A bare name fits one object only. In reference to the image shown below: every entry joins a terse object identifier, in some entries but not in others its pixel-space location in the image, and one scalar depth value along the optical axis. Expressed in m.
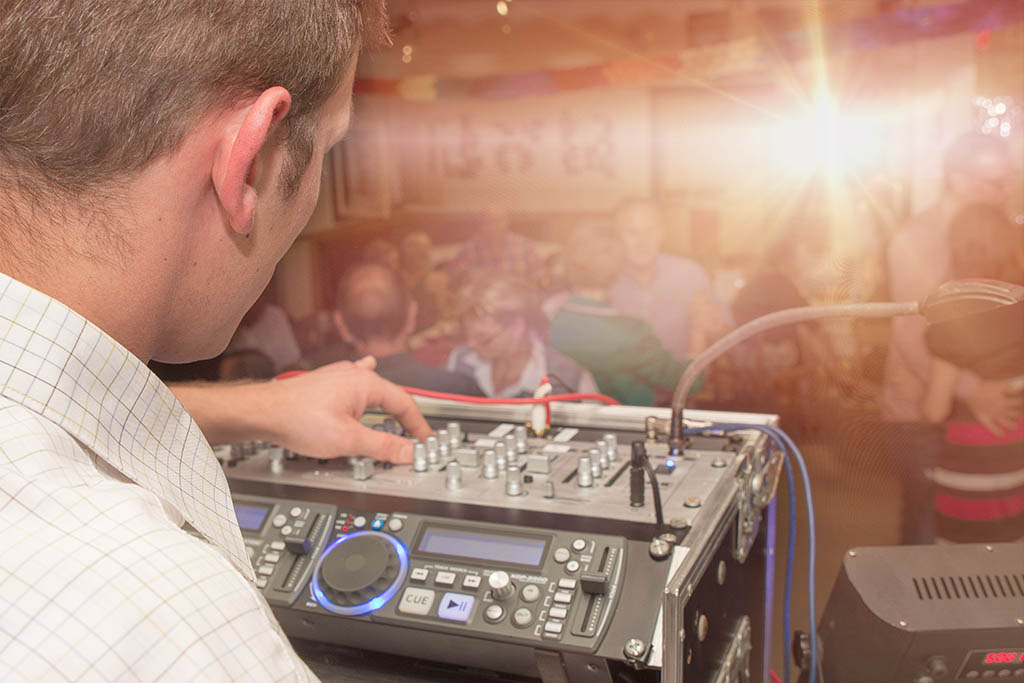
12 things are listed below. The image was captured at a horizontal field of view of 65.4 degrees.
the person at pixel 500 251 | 2.35
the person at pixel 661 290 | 2.16
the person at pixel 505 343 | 2.36
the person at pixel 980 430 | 1.83
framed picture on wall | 2.50
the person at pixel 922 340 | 1.83
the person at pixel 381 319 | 2.49
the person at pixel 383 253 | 2.52
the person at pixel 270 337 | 2.63
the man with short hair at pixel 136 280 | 0.37
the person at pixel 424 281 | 2.49
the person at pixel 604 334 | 2.22
